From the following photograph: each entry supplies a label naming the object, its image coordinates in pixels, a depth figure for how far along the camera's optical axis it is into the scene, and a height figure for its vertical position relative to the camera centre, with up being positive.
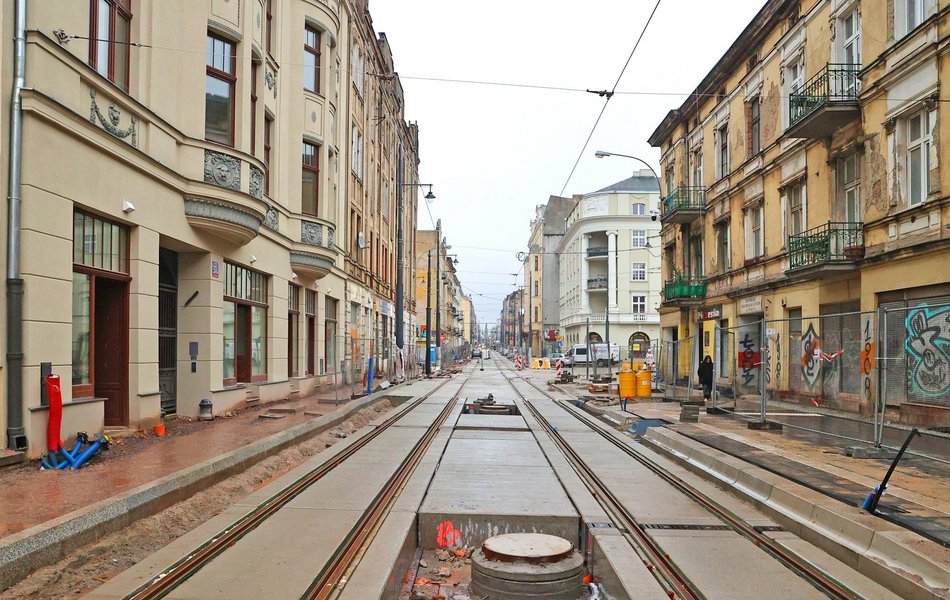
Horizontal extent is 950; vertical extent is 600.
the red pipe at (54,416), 8.91 -1.08
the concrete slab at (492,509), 7.52 -1.99
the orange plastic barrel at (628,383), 24.05 -1.82
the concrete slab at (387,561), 5.25 -1.90
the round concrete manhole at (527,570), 5.62 -1.92
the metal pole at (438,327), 49.18 +0.07
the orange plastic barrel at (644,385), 24.75 -1.92
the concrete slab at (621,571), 5.39 -1.94
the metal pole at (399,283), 34.44 +2.18
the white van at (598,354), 54.88 -1.99
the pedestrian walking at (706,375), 21.92 -1.40
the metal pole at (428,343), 43.06 -0.90
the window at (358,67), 29.64 +10.88
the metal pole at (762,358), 13.44 -0.55
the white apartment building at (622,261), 61.78 +5.87
